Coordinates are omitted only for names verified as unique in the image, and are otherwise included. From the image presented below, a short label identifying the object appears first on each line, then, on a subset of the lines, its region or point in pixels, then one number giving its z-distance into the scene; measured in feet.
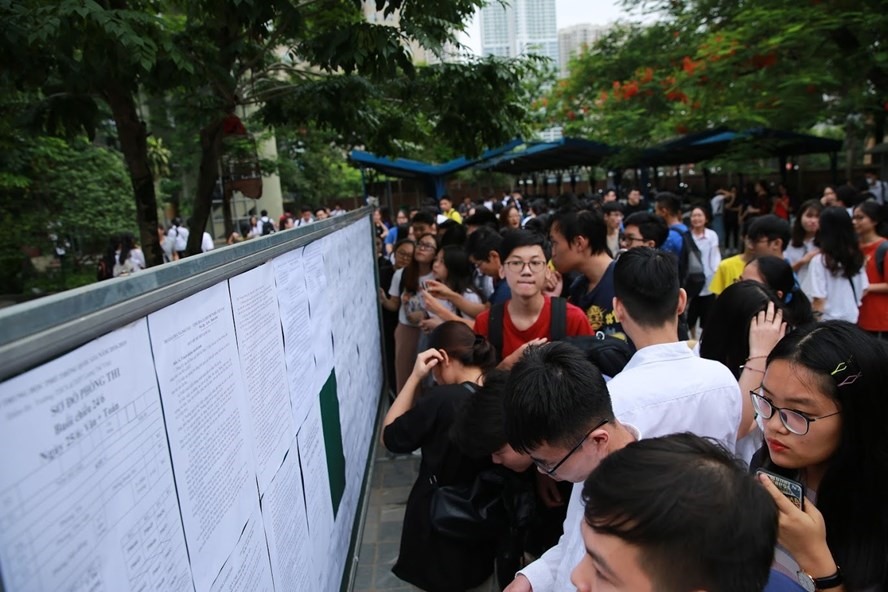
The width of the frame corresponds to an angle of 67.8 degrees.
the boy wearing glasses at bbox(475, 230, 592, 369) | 10.47
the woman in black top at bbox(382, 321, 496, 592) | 8.38
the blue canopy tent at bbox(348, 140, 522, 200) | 42.86
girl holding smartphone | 4.92
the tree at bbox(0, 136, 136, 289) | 51.42
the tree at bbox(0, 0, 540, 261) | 11.10
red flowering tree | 27.53
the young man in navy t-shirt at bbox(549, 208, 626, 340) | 11.38
